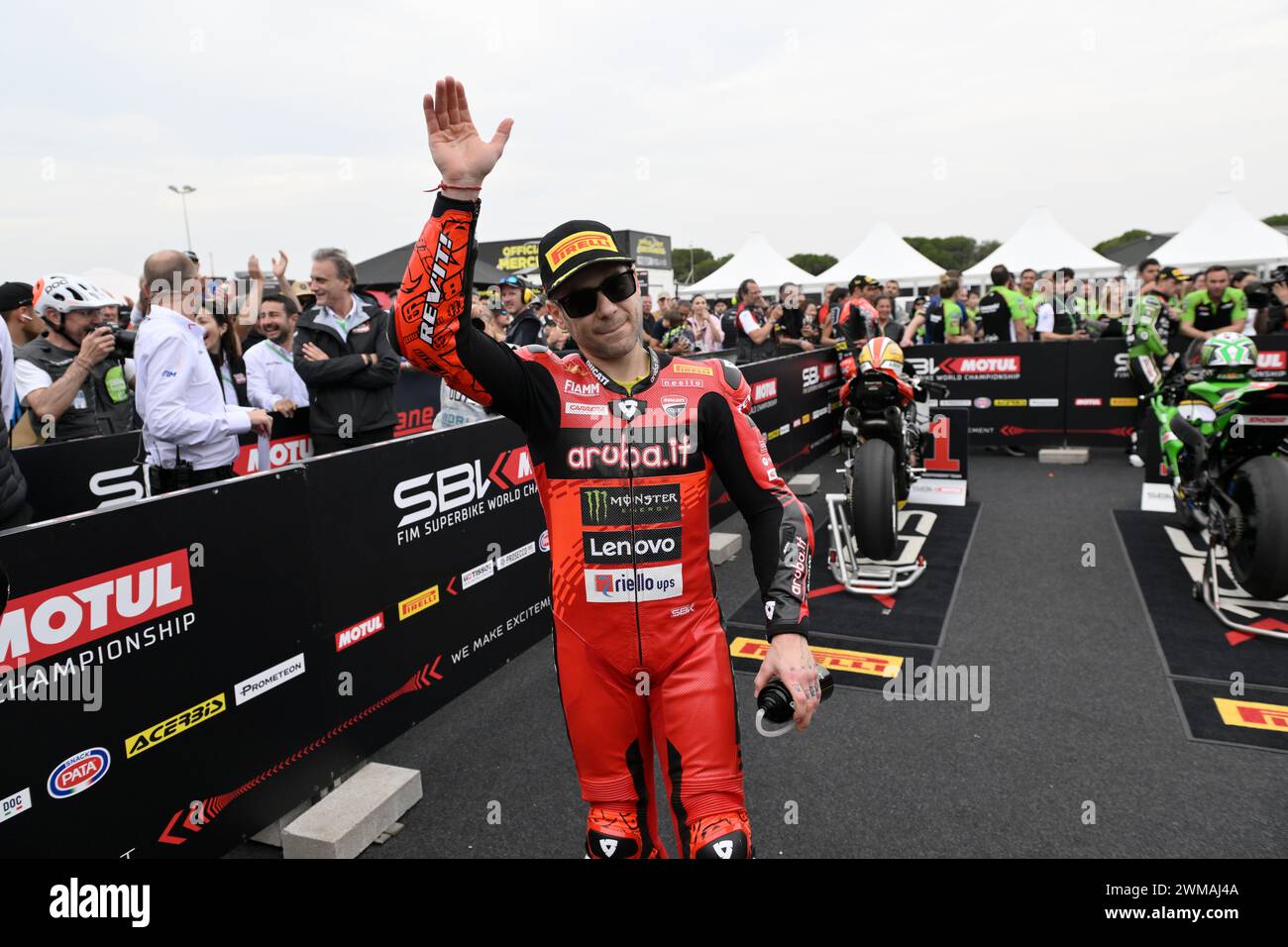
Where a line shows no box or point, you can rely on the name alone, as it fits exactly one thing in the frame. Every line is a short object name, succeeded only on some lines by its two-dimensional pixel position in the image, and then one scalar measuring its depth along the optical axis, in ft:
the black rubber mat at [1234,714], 12.01
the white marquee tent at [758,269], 89.66
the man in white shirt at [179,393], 12.36
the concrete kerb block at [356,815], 10.11
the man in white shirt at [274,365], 17.98
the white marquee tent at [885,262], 79.15
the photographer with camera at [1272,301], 29.58
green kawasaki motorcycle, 15.15
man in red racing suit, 6.79
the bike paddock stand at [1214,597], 16.03
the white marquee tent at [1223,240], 71.46
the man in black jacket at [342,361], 15.96
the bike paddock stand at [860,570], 18.62
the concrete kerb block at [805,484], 29.27
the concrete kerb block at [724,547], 21.48
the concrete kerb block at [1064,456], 32.27
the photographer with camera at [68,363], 13.69
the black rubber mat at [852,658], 14.56
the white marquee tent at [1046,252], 75.05
